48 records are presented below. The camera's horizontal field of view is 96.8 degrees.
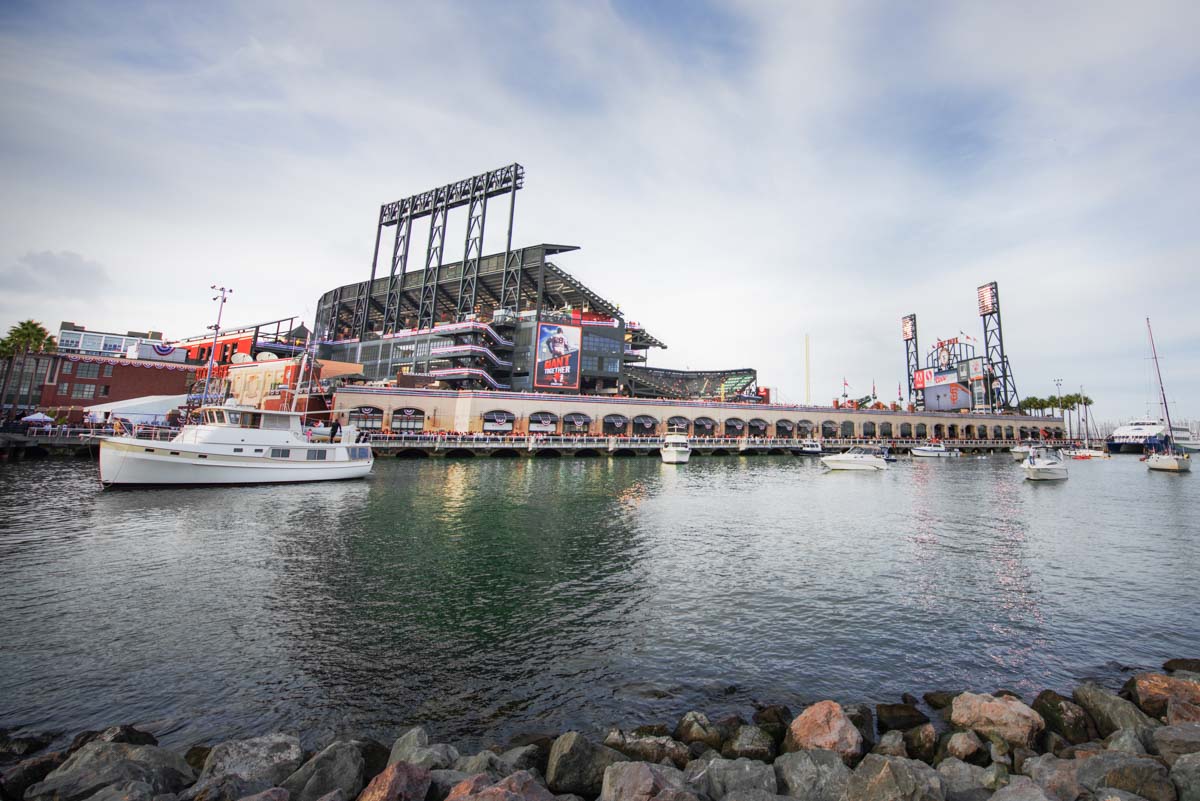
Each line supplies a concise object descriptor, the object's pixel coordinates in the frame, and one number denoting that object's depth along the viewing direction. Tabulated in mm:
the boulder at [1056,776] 6554
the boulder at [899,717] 8914
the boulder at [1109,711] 8297
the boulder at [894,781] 6219
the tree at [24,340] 62156
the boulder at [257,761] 6778
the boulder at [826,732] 7680
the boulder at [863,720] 8445
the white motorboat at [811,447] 95750
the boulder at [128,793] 5781
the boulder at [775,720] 8453
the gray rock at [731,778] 6691
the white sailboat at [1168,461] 63862
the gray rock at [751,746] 7859
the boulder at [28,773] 6523
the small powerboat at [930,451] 104625
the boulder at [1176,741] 7191
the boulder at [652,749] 7652
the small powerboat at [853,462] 64625
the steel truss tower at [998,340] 136875
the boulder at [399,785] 5980
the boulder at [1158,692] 8938
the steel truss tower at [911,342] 149725
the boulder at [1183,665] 10828
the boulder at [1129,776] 6227
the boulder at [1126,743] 7523
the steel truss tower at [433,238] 107938
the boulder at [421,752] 7129
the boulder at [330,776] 6434
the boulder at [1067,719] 8492
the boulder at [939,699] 9609
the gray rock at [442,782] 6379
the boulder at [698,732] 8188
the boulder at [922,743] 7965
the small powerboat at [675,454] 69812
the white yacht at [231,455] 32750
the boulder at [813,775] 6789
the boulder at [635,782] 6238
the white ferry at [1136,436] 118938
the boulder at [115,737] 7637
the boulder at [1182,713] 8266
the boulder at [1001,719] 8148
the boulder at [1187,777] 6168
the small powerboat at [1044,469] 52250
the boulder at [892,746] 7848
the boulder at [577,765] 6965
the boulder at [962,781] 6598
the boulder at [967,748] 7758
